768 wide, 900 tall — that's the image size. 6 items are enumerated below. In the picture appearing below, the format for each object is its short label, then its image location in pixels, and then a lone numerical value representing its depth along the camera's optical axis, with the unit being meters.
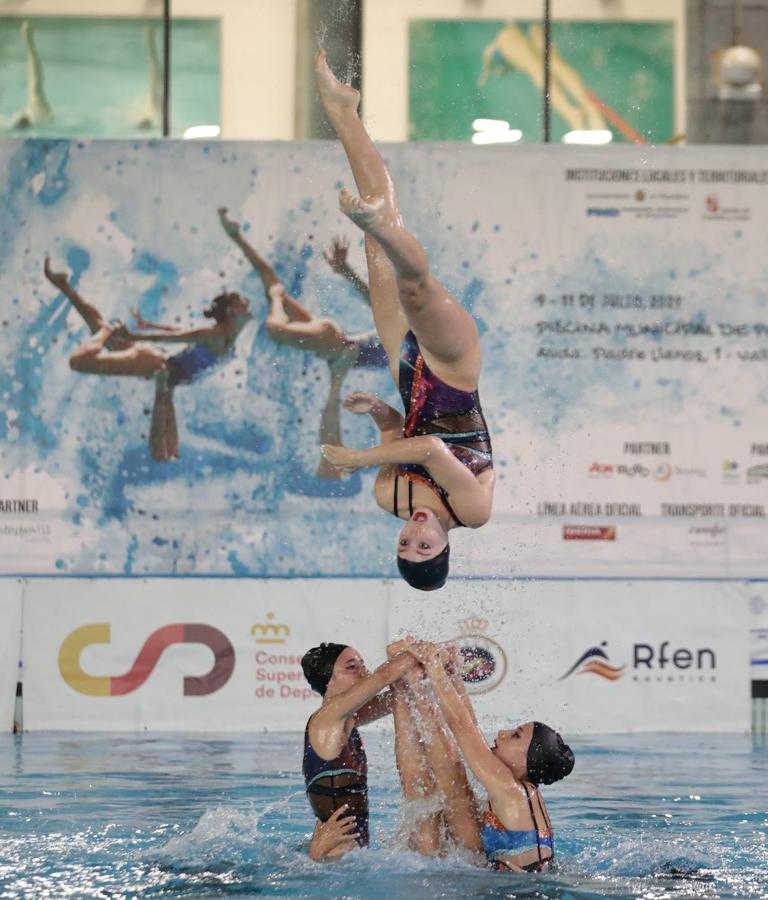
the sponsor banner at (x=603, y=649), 18.16
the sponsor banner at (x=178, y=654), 18.12
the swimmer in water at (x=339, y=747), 10.59
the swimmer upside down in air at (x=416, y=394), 10.60
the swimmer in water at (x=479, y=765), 10.34
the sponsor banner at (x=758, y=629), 18.36
